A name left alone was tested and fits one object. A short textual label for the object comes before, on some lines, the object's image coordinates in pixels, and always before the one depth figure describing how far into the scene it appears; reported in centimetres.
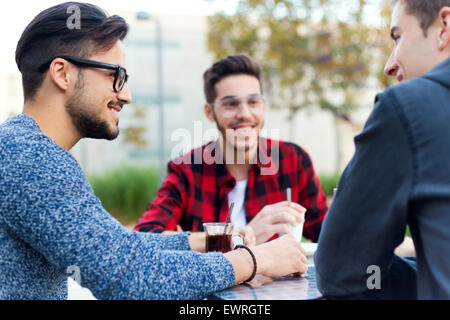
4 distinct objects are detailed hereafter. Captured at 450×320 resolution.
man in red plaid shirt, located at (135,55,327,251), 310
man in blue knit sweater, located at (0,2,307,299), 140
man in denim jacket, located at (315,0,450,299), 117
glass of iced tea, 201
